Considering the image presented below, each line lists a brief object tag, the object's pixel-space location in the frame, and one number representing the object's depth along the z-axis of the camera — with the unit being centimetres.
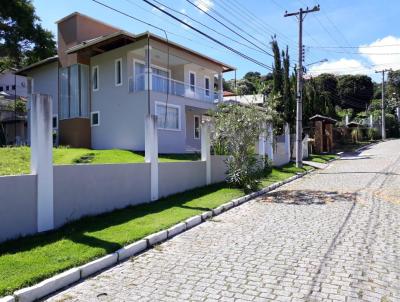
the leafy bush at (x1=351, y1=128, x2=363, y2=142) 4816
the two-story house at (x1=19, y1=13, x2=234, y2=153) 2423
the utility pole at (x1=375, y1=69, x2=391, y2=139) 5378
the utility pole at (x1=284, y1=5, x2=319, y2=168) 2386
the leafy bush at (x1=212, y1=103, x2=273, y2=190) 1512
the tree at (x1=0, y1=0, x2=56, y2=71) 2884
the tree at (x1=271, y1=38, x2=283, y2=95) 2639
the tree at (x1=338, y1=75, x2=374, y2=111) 6906
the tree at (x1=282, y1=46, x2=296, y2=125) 2698
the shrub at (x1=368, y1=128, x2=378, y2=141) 5306
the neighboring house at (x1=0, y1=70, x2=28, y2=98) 4733
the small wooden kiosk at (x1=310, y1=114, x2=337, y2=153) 3658
